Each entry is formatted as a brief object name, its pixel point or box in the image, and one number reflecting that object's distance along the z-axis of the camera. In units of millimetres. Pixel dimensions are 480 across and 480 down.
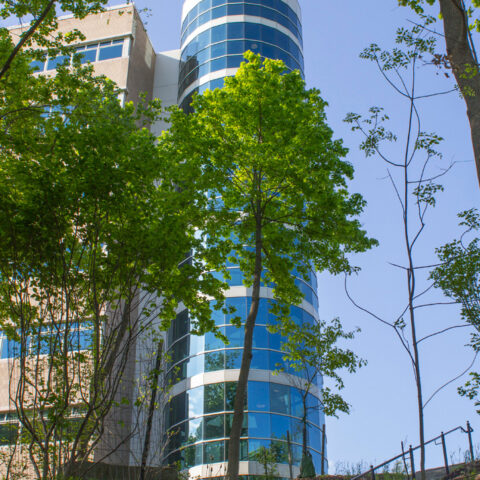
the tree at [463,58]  6977
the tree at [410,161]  8648
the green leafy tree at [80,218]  8867
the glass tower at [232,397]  21000
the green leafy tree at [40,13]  10797
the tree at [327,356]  17156
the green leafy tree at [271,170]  13828
